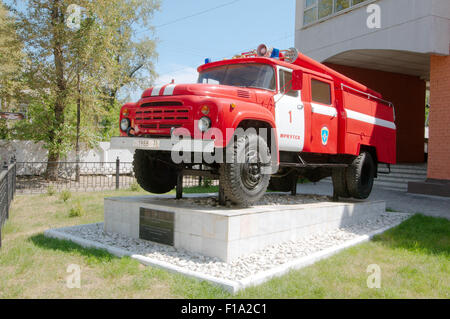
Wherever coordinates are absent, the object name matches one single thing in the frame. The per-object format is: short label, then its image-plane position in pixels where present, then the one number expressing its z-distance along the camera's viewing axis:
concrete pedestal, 4.82
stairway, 13.43
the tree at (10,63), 14.15
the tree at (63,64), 14.15
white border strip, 4.04
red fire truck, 4.92
